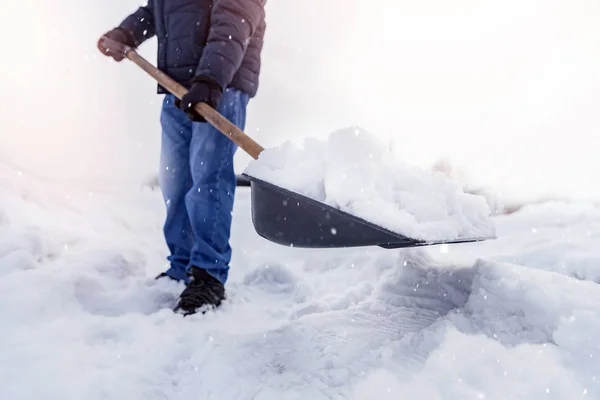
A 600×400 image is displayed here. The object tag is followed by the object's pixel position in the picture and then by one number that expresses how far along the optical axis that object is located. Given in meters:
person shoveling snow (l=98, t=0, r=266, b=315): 1.72
